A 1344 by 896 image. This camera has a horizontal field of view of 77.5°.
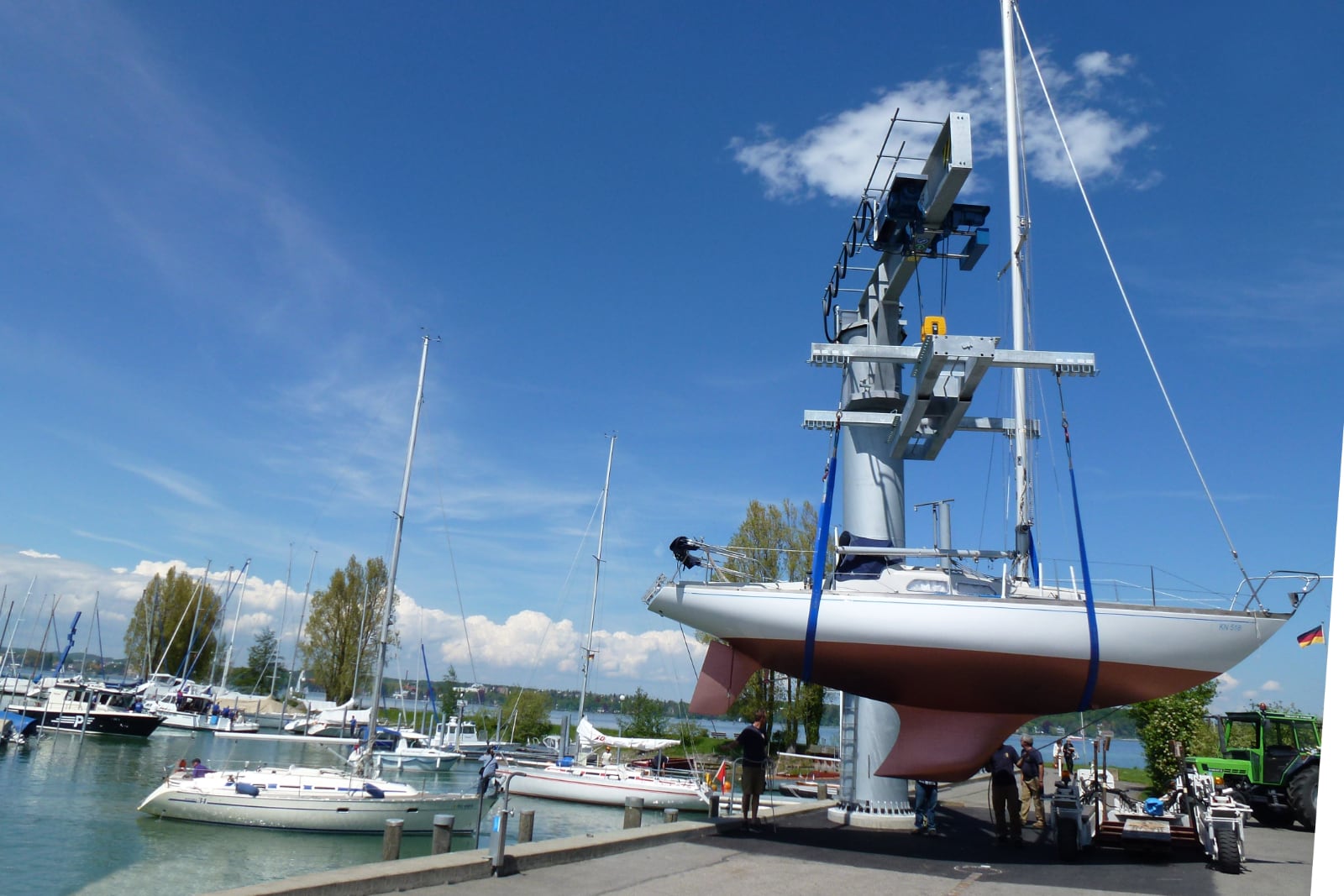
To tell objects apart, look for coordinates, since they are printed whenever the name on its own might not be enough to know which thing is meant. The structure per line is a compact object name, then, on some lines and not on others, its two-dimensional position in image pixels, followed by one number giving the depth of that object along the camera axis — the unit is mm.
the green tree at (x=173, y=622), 65938
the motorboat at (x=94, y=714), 45500
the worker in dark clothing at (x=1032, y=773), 15109
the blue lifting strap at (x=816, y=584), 11625
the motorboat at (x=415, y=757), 38475
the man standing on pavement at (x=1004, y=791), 12258
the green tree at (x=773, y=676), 34906
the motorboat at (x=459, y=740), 44250
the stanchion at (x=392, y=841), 9953
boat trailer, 10578
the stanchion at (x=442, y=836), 10047
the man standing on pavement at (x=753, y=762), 12273
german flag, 15023
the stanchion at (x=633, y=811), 12023
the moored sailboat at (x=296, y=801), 20281
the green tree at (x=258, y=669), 88938
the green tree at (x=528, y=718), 54000
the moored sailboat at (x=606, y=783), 24859
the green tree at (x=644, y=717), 43719
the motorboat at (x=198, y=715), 52375
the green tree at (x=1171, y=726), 23844
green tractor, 18094
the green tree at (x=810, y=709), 34844
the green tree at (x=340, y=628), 57656
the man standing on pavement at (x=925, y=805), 13672
